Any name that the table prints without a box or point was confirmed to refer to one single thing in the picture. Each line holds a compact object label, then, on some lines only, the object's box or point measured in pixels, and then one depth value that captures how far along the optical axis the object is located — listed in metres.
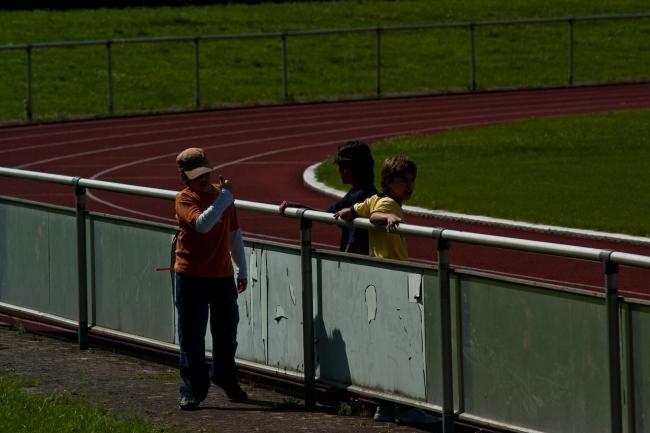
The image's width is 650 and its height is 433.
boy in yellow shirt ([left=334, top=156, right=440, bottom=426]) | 18.61
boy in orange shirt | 19.20
